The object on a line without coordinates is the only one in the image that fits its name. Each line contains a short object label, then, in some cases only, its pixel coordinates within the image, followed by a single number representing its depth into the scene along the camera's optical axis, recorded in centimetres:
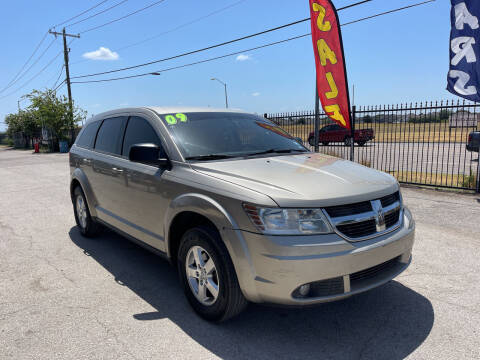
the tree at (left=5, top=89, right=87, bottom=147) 2977
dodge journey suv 248
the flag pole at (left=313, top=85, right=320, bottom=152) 1173
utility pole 3102
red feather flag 917
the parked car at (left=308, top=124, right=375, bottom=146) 2688
